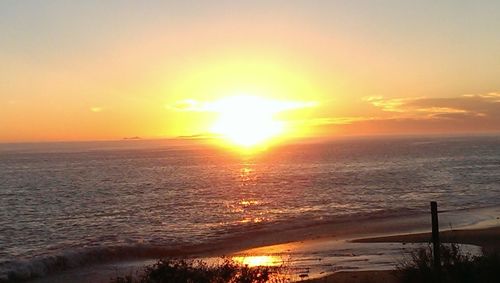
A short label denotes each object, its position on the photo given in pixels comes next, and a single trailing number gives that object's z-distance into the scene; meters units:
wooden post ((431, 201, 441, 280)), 11.30
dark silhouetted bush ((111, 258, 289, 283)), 11.62
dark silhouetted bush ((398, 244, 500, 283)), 11.03
